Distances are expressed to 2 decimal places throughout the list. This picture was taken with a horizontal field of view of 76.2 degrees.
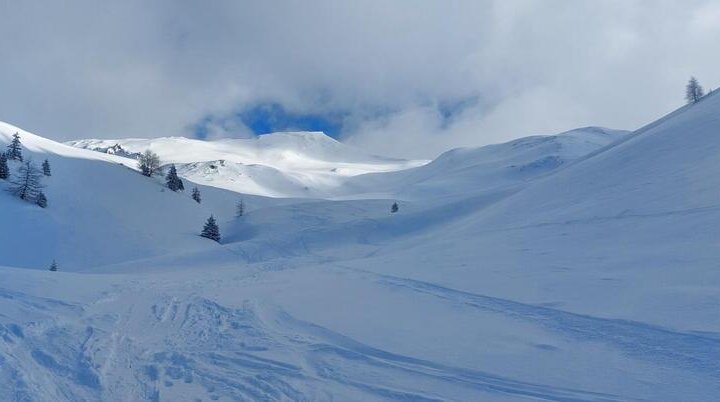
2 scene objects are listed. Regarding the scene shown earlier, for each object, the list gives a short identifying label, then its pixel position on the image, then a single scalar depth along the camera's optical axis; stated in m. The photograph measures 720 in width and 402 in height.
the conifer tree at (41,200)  43.16
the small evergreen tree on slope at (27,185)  42.59
